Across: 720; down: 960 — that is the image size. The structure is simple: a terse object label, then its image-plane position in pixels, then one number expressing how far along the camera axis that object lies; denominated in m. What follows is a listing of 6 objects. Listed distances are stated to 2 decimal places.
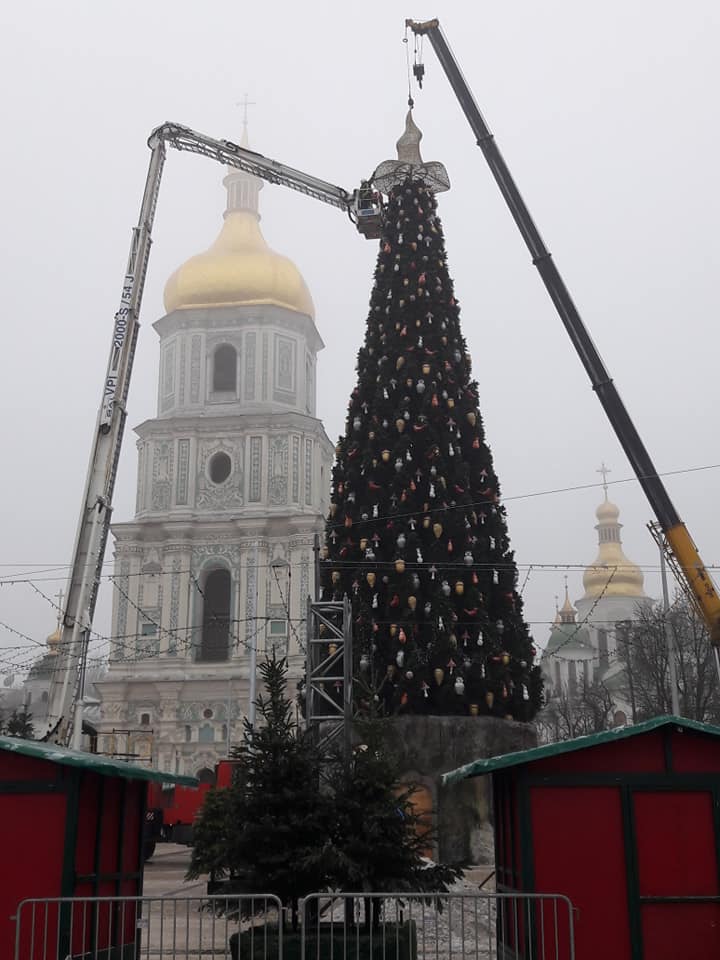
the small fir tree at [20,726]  34.04
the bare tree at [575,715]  57.07
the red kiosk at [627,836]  10.54
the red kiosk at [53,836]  10.20
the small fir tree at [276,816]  10.82
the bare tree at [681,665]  39.94
